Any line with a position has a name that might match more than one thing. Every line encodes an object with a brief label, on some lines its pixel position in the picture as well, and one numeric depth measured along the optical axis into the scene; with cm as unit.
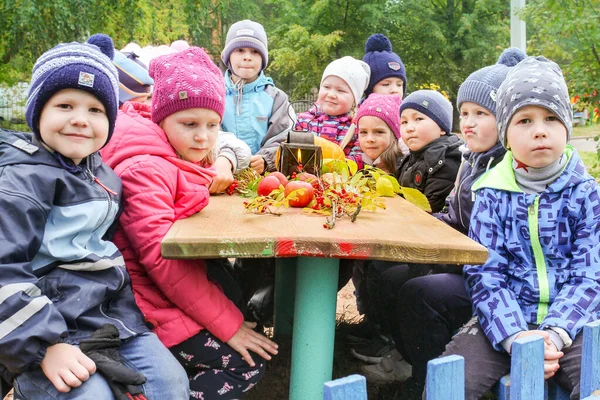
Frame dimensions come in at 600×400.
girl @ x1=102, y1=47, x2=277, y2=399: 222
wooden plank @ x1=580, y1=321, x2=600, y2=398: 195
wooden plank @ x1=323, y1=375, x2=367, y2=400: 130
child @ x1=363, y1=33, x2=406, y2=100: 471
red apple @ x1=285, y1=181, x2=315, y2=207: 247
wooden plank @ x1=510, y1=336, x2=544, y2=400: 175
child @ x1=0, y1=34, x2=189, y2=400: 179
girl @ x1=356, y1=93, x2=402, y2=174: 366
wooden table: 190
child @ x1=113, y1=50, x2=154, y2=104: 349
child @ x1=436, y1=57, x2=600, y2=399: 225
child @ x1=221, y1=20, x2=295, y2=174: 402
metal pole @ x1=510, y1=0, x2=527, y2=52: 764
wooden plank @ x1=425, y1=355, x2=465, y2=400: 151
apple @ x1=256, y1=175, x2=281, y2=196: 258
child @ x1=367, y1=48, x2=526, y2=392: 269
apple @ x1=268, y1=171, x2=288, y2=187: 270
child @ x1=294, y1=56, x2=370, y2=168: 407
